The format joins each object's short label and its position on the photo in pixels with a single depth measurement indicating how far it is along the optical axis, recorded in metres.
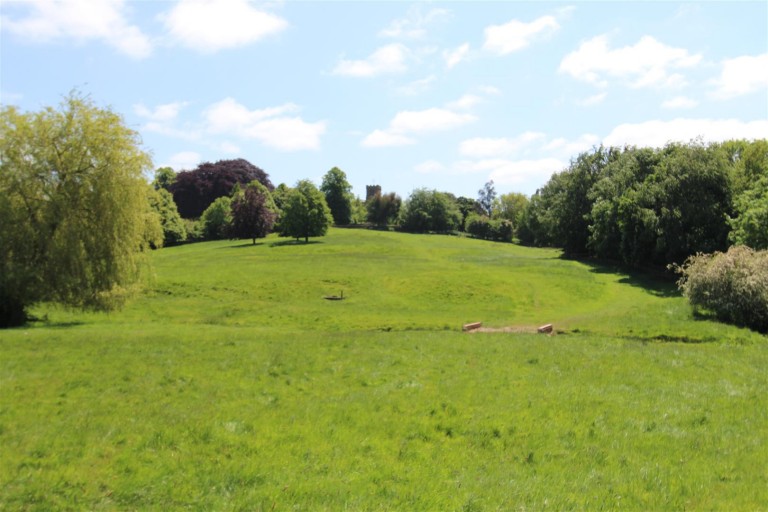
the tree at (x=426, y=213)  130.38
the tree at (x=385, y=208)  142.88
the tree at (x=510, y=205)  160.00
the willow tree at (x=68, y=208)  29.33
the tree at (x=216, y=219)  106.50
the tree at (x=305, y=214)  86.06
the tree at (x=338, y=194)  131.00
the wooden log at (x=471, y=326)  32.03
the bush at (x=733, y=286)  30.72
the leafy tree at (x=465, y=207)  148.61
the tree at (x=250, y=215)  88.38
